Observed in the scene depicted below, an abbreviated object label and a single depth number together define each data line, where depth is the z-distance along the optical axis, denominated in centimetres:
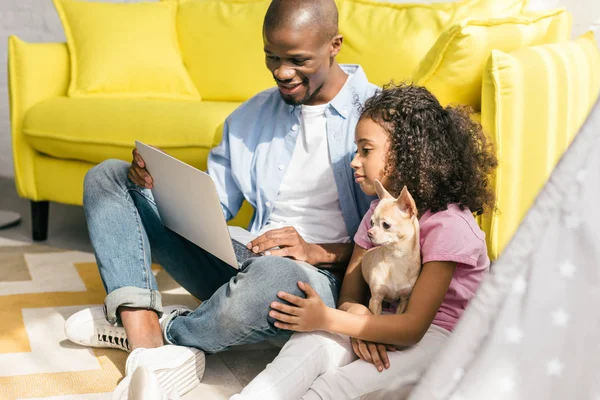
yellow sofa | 376
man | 279
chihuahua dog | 259
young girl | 259
